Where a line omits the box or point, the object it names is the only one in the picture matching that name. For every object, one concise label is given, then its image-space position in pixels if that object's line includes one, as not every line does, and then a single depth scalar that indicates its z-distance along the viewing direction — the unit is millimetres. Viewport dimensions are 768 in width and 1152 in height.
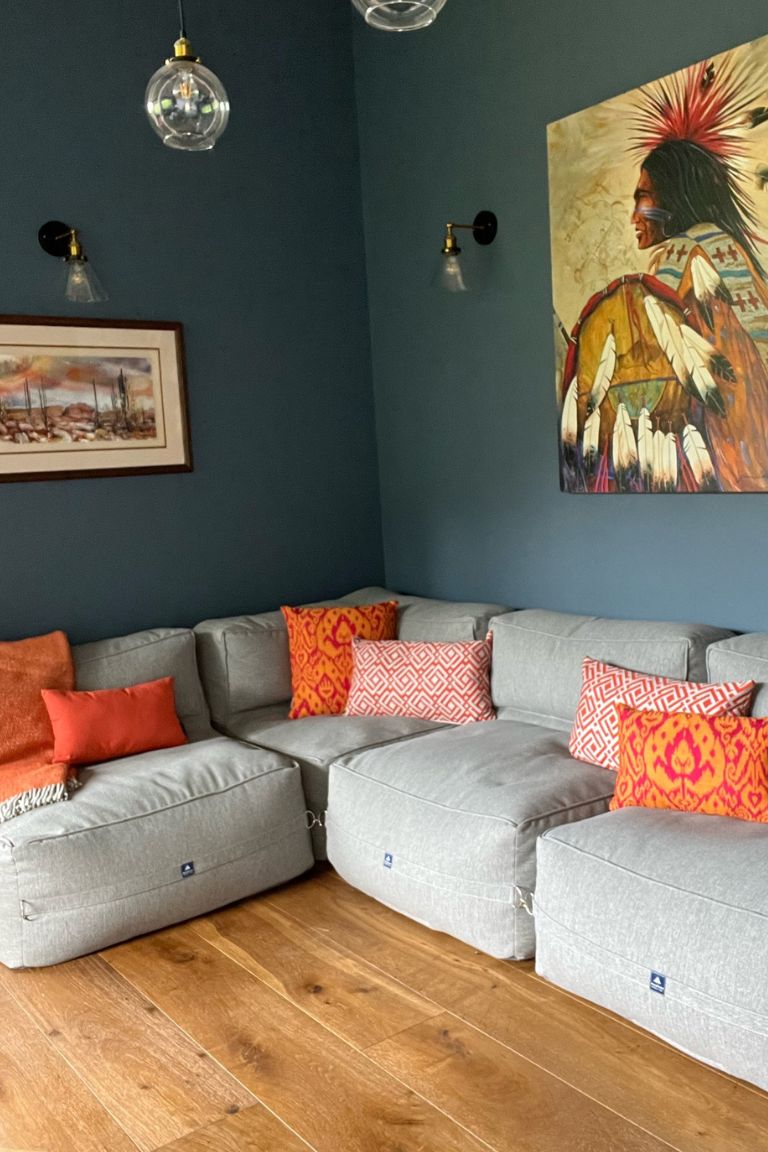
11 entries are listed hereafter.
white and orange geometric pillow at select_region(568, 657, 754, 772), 2721
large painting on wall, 2936
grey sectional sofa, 2162
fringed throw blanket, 3039
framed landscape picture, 3572
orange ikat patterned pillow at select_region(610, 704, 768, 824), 2463
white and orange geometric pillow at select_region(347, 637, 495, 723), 3480
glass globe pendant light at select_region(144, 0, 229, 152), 1992
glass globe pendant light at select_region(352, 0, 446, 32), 1656
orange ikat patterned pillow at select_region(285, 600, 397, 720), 3701
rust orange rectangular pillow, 3254
